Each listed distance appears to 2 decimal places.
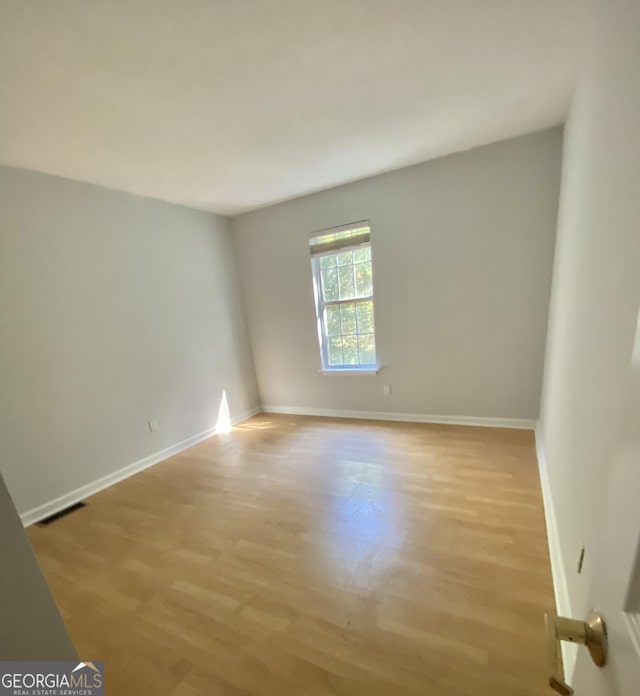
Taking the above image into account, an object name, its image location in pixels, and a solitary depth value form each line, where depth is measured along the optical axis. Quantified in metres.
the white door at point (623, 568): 0.40
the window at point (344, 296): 3.38
